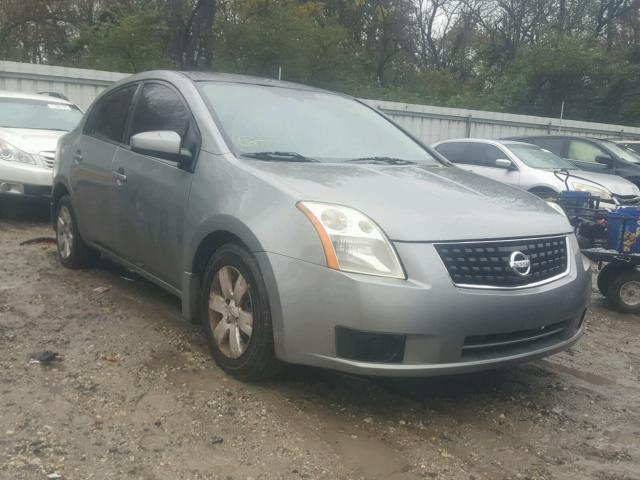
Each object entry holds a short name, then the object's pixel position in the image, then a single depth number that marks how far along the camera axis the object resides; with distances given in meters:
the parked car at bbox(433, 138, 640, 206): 10.01
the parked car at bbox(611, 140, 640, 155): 14.27
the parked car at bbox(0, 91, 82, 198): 7.88
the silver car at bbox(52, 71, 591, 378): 3.10
